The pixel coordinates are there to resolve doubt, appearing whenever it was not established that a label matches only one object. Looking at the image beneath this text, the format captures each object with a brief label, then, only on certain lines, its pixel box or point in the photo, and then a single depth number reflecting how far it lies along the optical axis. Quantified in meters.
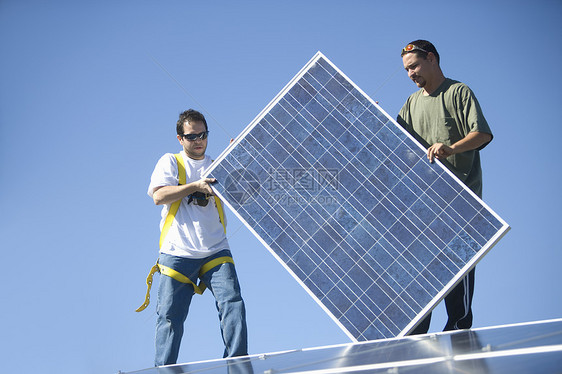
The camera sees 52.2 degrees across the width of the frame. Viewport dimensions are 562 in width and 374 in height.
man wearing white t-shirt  5.80
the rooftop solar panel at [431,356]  2.63
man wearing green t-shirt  5.90
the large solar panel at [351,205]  5.34
